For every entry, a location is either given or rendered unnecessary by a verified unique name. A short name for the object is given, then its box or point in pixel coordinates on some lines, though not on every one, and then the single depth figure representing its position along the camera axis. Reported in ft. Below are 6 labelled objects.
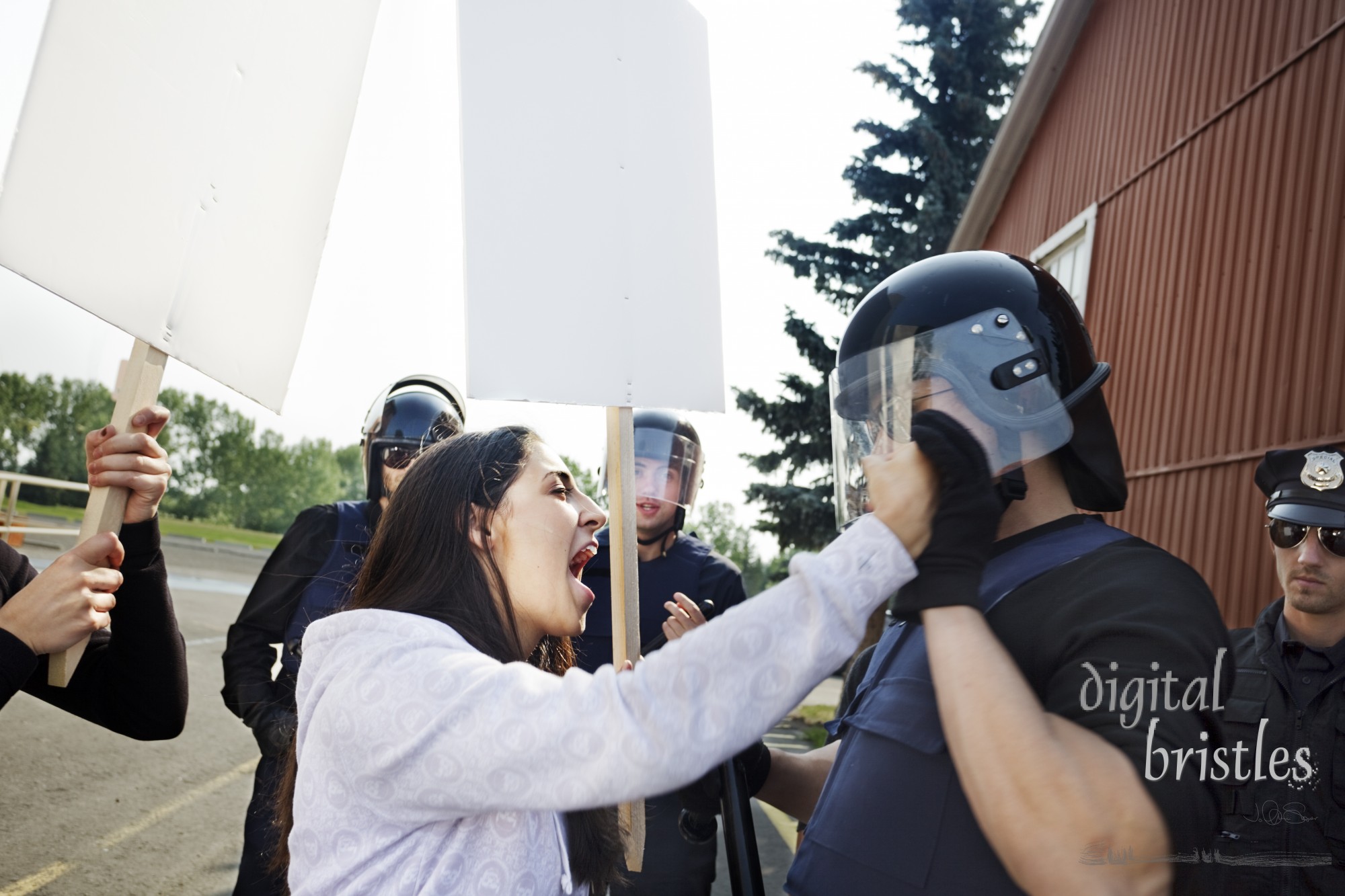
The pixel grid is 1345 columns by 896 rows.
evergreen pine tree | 53.72
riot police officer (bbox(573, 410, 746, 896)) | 10.55
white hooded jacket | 3.67
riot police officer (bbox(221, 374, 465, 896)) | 9.93
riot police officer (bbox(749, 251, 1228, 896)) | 3.55
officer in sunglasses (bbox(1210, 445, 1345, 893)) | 8.80
